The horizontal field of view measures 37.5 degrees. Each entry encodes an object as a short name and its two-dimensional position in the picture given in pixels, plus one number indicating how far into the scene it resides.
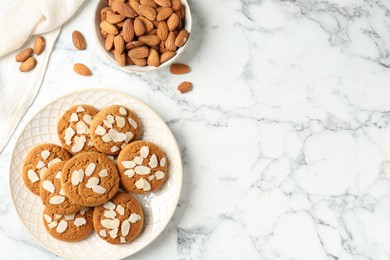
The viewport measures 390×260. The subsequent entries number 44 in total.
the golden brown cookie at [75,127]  1.17
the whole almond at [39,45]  1.22
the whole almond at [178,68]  1.22
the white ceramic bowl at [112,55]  1.17
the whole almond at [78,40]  1.23
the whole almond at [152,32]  1.18
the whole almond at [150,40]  1.17
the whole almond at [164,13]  1.16
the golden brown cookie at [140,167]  1.16
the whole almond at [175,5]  1.17
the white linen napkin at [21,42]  1.21
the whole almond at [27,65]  1.22
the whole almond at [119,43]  1.16
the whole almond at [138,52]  1.16
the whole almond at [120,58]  1.16
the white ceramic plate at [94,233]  1.18
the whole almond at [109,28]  1.16
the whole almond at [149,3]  1.17
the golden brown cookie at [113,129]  1.15
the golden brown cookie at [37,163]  1.16
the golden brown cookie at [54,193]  1.14
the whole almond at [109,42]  1.17
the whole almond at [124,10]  1.16
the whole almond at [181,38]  1.17
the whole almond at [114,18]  1.15
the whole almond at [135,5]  1.17
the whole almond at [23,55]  1.22
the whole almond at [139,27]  1.16
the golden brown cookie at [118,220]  1.15
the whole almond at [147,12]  1.16
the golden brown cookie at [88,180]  1.12
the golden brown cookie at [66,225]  1.16
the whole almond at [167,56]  1.17
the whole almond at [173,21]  1.16
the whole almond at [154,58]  1.17
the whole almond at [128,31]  1.16
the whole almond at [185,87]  1.23
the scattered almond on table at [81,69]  1.23
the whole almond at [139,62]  1.17
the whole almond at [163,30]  1.17
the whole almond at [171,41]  1.17
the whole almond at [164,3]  1.16
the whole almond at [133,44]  1.16
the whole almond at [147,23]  1.17
